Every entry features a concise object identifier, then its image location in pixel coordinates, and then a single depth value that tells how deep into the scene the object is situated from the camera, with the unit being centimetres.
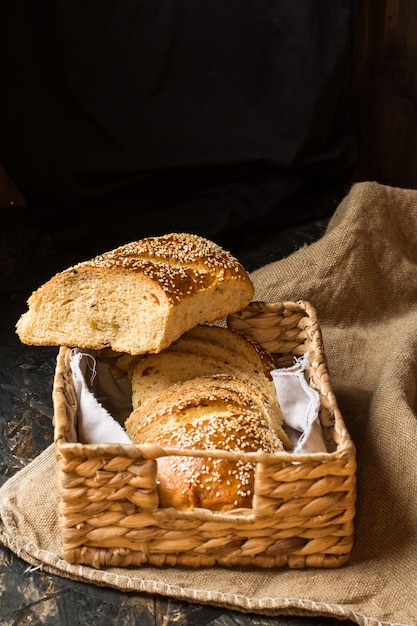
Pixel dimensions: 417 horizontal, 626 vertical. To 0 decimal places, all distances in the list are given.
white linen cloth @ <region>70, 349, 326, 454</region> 100
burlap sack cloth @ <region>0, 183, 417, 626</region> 95
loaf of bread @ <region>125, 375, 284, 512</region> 95
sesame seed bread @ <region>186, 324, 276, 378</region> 111
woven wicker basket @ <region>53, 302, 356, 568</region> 93
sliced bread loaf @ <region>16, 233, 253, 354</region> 105
